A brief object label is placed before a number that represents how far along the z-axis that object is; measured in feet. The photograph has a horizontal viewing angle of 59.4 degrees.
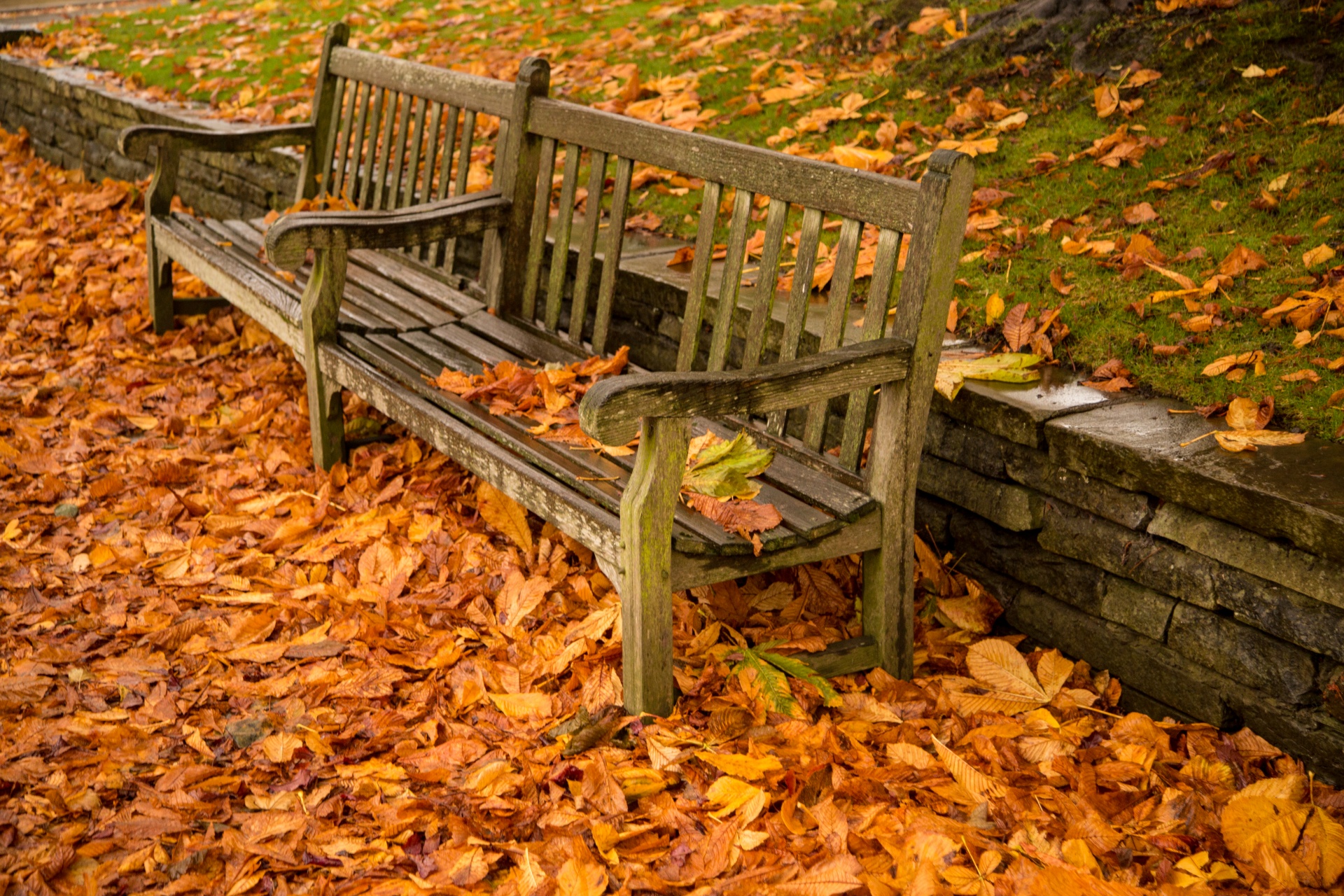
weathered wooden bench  7.59
